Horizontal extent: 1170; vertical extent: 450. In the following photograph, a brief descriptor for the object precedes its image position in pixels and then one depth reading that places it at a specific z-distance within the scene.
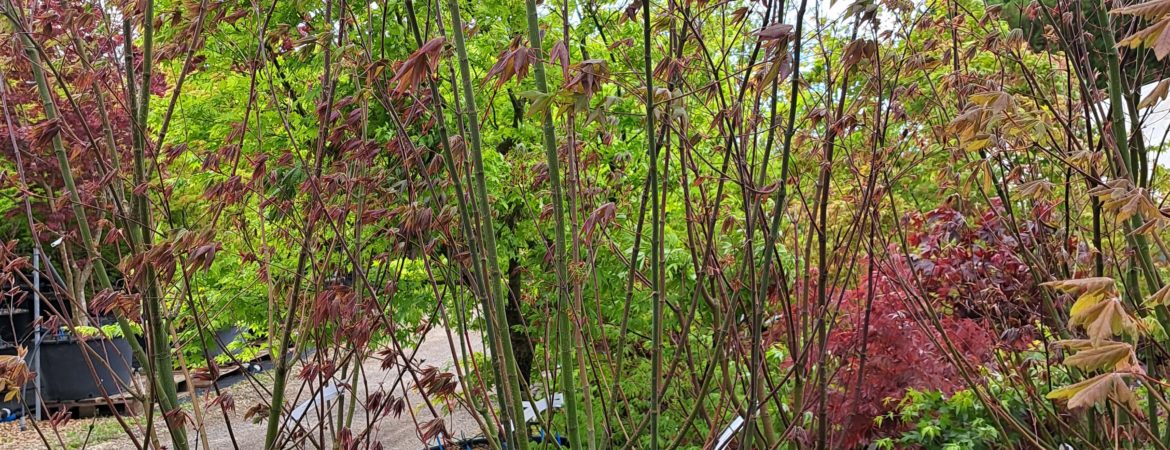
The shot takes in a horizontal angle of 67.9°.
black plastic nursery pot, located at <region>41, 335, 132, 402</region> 8.35
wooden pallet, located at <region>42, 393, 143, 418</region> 8.03
